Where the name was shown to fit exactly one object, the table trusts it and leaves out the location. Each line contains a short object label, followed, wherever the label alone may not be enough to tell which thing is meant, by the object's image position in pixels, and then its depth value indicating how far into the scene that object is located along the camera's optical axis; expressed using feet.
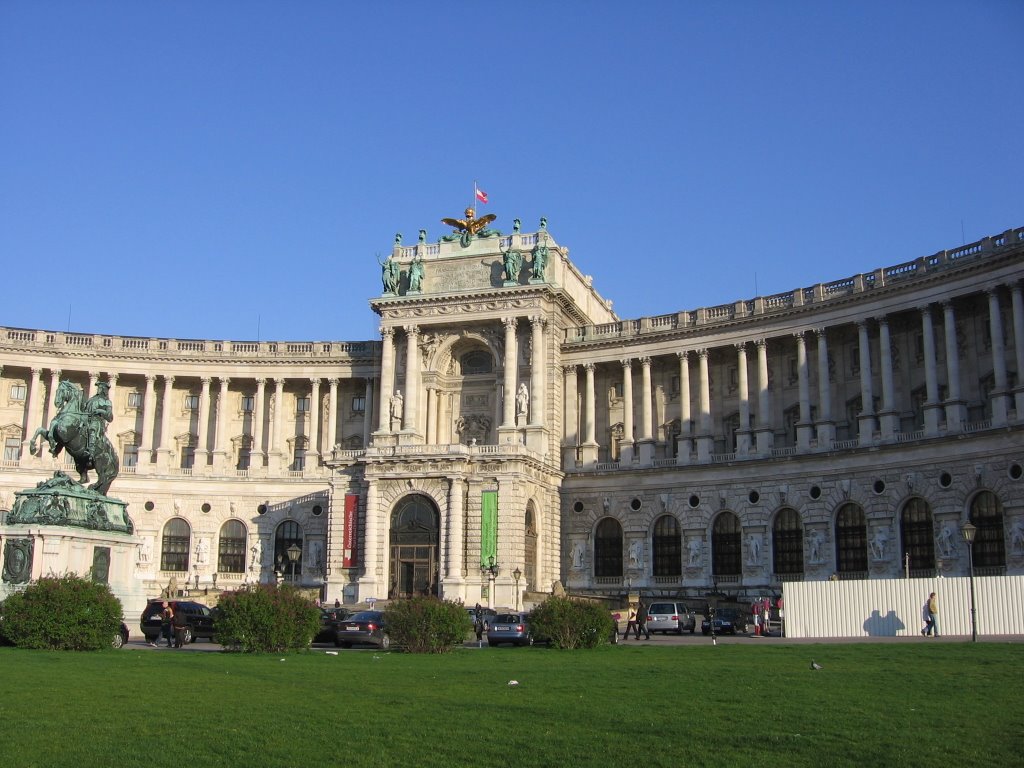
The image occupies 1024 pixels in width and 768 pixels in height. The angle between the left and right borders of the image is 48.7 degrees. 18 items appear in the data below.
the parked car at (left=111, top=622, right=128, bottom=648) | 110.83
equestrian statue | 126.31
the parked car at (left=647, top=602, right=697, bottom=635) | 170.91
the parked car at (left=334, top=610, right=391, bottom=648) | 130.52
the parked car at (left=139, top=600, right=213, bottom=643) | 132.67
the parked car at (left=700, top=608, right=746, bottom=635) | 171.32
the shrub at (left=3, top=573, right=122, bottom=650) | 103.50
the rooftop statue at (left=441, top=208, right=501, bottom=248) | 256.52
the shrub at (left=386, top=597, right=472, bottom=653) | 113.39
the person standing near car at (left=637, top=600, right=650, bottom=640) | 150.51
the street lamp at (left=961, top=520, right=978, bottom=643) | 135.44
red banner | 227.40
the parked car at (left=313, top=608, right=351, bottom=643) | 135.64
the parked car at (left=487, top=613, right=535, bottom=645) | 137.18
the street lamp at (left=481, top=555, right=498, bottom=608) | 213.05
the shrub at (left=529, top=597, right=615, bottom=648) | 119.55
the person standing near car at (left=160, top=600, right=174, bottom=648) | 124.26
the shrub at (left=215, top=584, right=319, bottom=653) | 107.65
